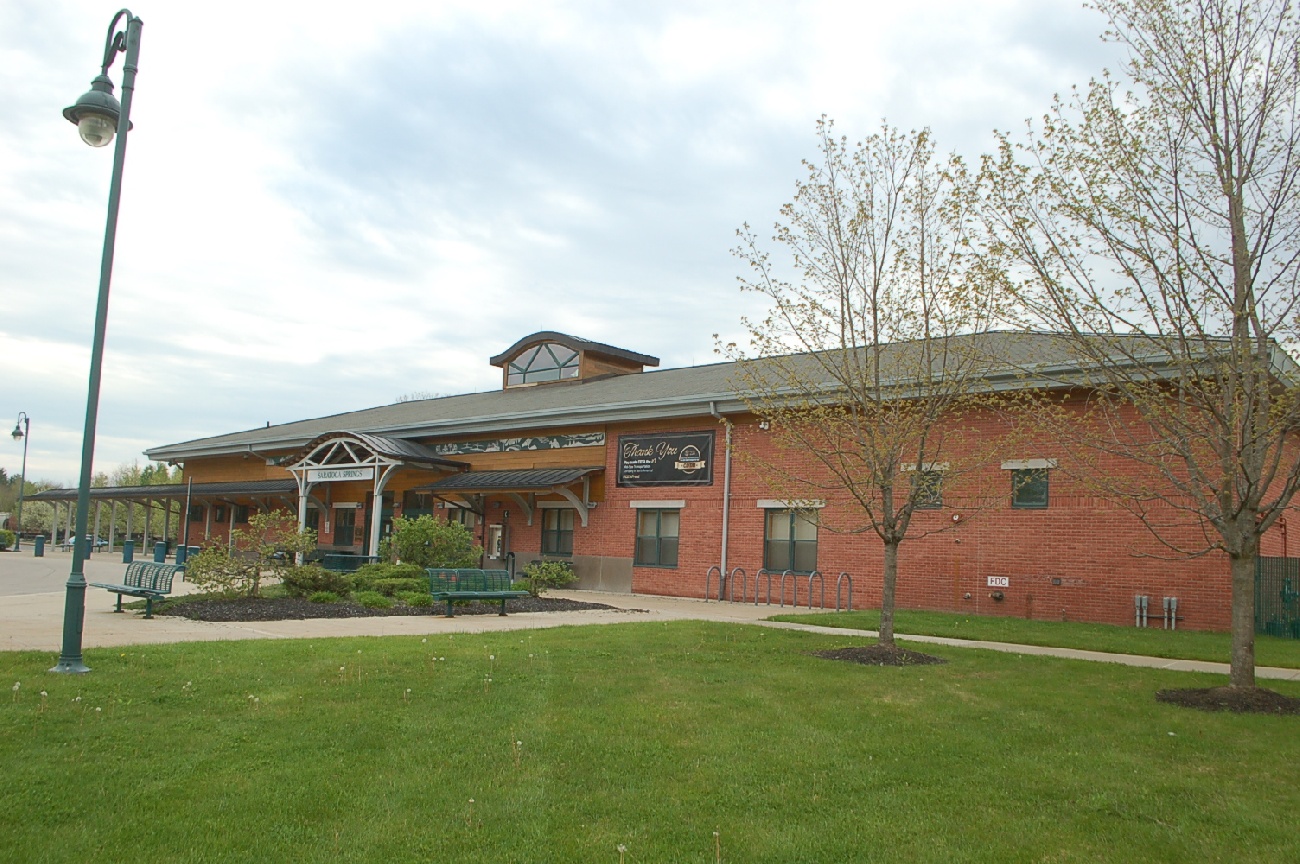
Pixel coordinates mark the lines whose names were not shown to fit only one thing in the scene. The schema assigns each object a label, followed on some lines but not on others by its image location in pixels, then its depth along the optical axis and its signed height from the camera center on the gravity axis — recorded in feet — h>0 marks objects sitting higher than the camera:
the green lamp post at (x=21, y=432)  166.40 +10.41
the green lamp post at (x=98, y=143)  30.12 +10.98
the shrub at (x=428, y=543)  71.97 -2.17
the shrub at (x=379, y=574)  65.31 -4.14
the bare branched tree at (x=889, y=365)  40.04 +7.00
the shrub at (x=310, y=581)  61.57 -4.46
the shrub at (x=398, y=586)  63.67 -4.67
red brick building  61.05 +1.45
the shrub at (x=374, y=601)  59.36 -5.30
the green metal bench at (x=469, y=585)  56.24 -4.14
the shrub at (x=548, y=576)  75.05 -4.52
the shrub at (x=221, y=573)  57.36 -3.95
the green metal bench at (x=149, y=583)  50.90 -4.20
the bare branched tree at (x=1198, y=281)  31.42 +8.30
